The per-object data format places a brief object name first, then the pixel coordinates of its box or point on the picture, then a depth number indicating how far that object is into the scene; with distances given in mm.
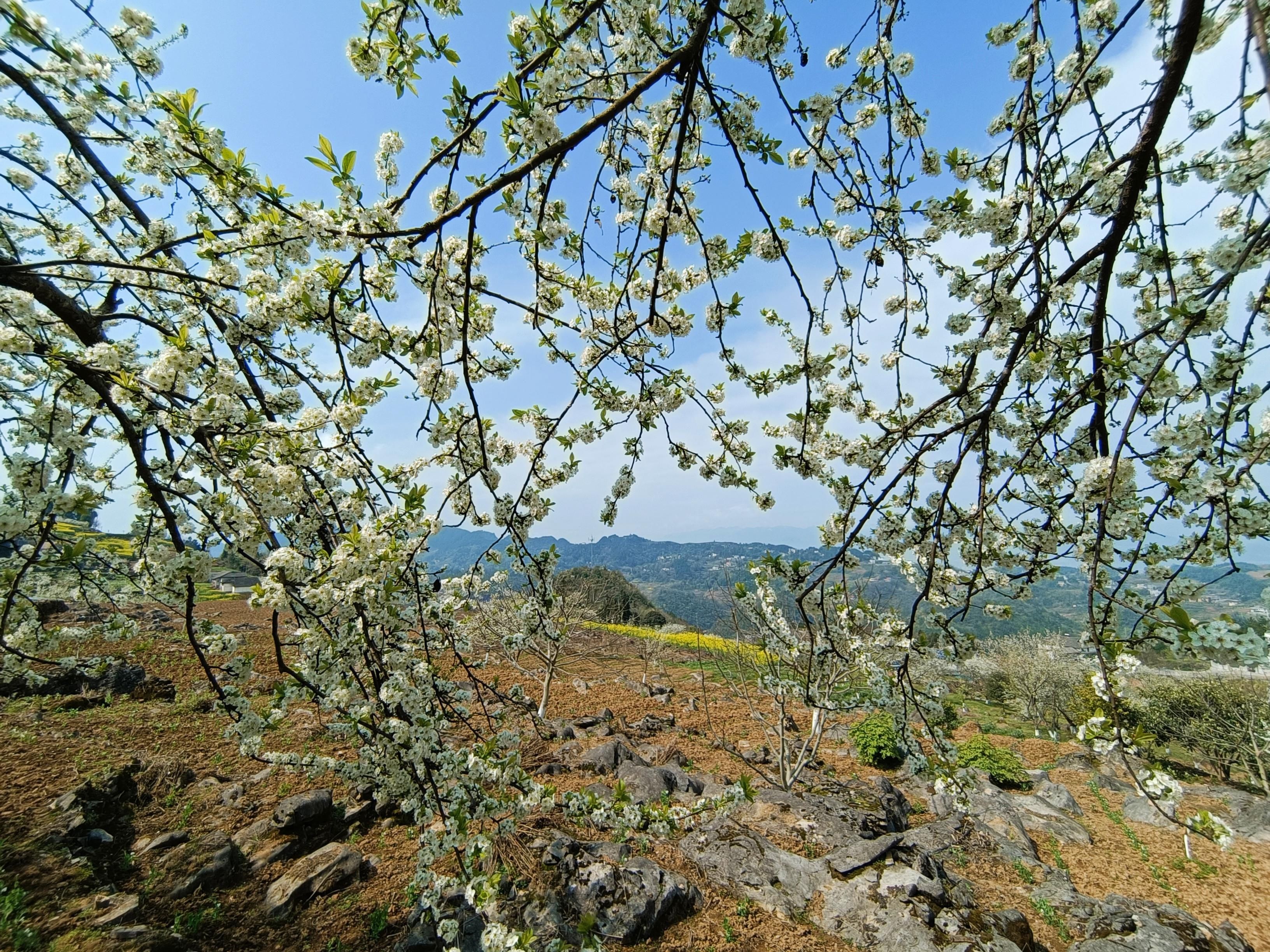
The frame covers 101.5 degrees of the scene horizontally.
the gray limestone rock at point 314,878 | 4711
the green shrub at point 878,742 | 9648
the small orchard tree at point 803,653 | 3291
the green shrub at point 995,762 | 9406
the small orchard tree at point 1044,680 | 17172
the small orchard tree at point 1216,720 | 10625
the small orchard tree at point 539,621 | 3205
